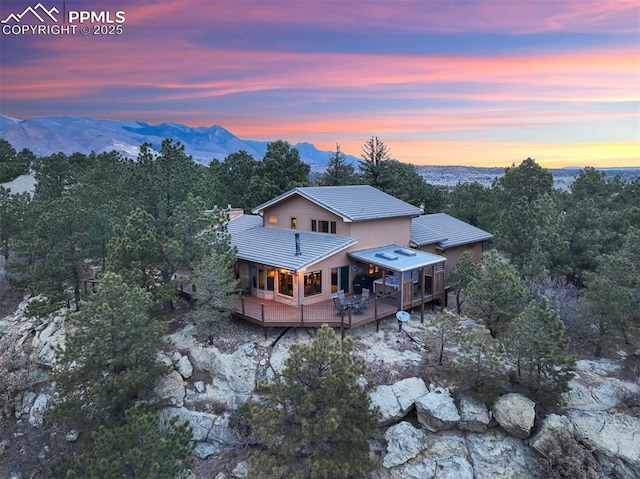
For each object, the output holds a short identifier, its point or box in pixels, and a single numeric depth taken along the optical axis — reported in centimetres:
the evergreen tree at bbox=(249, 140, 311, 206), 3538
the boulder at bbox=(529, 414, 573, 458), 1162
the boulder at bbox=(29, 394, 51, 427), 1460
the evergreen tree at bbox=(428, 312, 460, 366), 1402
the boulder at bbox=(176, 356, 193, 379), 1434
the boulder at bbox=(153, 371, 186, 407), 1352
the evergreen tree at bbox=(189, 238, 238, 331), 1474
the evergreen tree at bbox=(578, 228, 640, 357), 1498
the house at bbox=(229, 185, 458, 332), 1683
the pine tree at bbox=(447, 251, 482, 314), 1768
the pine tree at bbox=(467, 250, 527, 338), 1463
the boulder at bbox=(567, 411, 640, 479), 1136
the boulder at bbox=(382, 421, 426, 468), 1165
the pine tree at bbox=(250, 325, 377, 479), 980
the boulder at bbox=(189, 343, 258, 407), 1388
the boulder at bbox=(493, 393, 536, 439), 1207
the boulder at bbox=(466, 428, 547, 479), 1148
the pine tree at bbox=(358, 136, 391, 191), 3803
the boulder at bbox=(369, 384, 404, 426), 1255
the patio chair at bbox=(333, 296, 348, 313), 1563
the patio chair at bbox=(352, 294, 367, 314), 1642
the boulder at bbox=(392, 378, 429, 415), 1287
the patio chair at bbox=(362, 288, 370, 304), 1695
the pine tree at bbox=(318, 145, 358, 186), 3991
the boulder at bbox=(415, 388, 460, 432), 1240
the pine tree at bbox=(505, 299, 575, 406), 1222
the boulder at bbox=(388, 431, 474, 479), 1144
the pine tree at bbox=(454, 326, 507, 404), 1276
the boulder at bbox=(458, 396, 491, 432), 1240
